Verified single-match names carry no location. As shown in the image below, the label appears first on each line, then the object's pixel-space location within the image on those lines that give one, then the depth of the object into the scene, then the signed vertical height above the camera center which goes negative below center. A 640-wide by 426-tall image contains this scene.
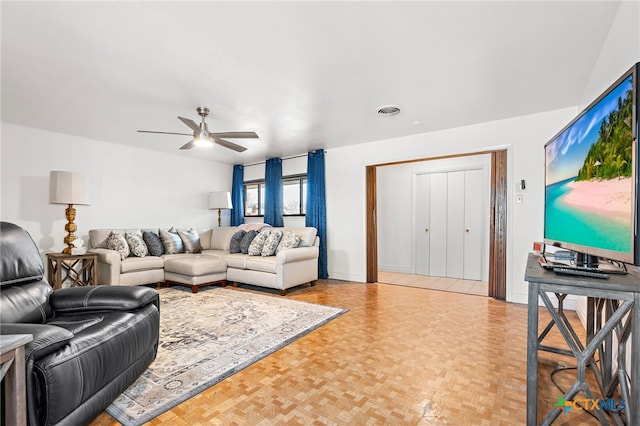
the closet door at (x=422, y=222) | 5.72 -0.15
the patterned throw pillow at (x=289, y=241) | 4.57 -0.43
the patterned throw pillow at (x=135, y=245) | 4.57 -0.50
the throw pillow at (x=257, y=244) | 4.71 -0.49
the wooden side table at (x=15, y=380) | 1.05 -0.61
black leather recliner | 1.22 -0.62
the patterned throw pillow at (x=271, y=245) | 4.59 -0.49
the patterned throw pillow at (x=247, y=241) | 5.01 -0.47
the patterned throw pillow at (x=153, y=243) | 4.83 -0.50
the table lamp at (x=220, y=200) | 6.12 +0.27
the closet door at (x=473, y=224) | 5.20 -0.17
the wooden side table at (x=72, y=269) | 3.90 -0.79
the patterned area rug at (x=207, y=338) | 1.71 -1.09
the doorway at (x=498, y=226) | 3.83 -0.15
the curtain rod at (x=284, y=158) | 5.77 +1.12
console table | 1.18 -0.49
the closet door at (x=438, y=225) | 5.54 -0.20
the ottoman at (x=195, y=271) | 4.28 -0.87
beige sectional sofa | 4.16 -0.78
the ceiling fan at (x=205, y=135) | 3.26 +0.88
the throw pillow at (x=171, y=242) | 5.04 -0.51
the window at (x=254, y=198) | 6.60 +0.34
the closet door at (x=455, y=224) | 5.37 -0.17
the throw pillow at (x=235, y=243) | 5.14 -0.52
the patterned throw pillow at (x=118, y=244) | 4.35 -0.47
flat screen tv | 1.18 +0.18
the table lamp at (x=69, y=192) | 3.93 +0.26
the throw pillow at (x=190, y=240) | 5.29 -0.50
